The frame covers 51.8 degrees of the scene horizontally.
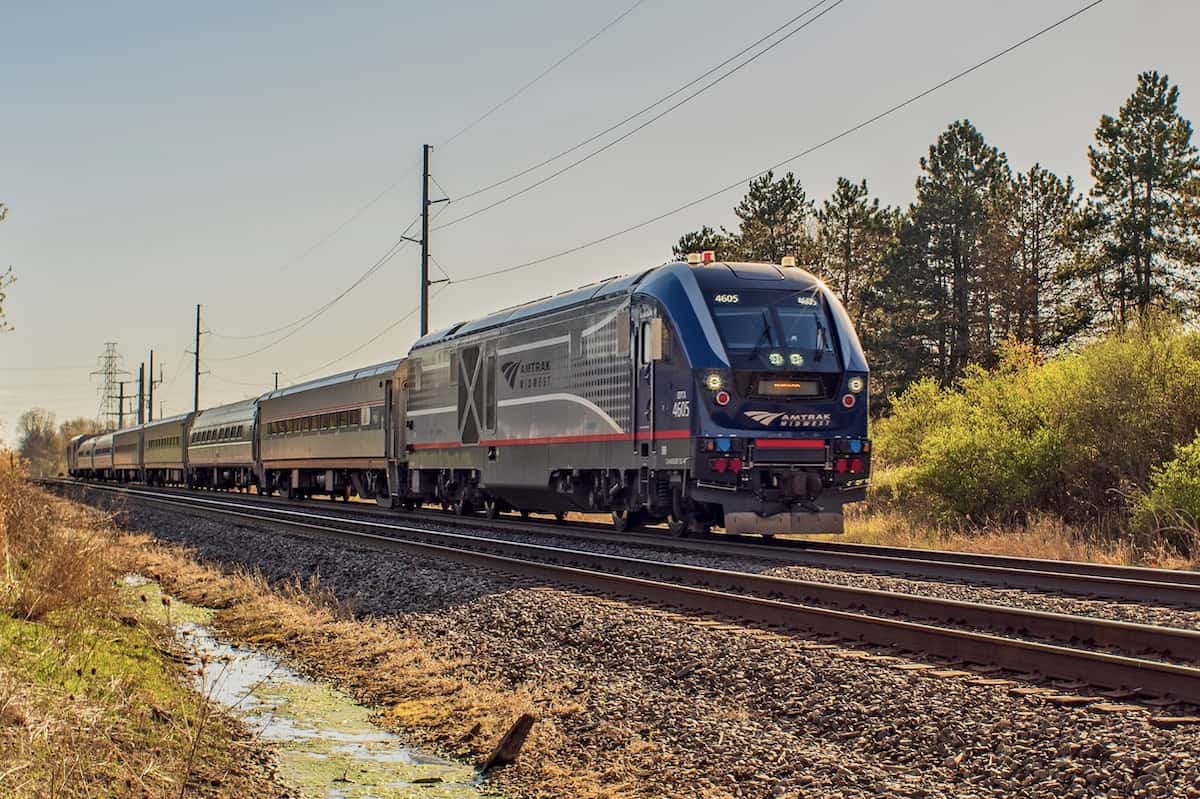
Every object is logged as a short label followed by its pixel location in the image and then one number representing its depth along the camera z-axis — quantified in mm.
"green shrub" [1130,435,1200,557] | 14867
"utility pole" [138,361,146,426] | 86188
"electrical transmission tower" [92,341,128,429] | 109919
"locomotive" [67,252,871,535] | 15711
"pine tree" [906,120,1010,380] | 50312
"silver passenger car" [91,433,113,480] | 70750
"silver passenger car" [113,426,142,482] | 63312
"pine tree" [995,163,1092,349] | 49906
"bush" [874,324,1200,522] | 17766
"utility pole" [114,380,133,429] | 109756
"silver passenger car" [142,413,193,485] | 54366
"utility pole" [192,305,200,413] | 65750
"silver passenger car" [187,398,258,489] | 43281
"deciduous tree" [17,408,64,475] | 139600
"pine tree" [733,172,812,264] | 54344
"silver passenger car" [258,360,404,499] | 29312
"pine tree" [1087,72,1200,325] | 44531
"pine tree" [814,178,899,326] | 56156
